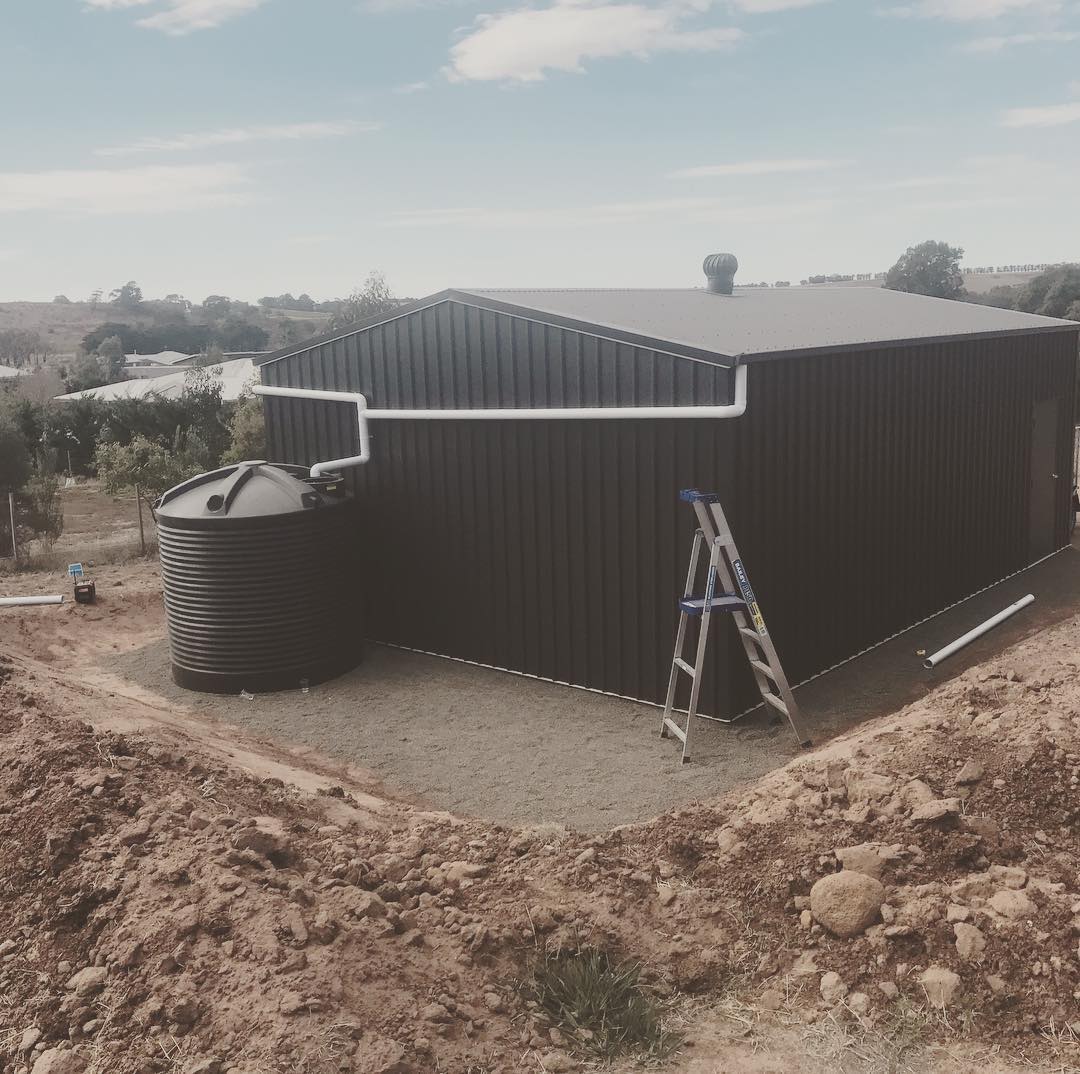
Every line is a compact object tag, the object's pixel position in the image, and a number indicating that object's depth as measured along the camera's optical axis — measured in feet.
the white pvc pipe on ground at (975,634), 29.71
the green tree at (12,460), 76.07
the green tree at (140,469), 68.85
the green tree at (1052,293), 165.17
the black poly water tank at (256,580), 35.32
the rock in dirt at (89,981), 15.38
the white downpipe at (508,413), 29.78
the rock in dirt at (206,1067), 13.53
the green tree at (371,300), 145.89
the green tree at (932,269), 216.95
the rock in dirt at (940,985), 15.01
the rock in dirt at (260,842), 18.27
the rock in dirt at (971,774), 19.58
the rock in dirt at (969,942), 15.46
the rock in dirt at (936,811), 18.07
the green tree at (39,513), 71.56
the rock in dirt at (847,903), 16.46
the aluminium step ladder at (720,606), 28.27
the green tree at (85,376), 171.22
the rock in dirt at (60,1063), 14.20
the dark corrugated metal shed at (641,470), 31.73
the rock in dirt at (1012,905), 15.93
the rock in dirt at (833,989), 15.44
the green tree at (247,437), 86.74
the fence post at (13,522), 64.75
